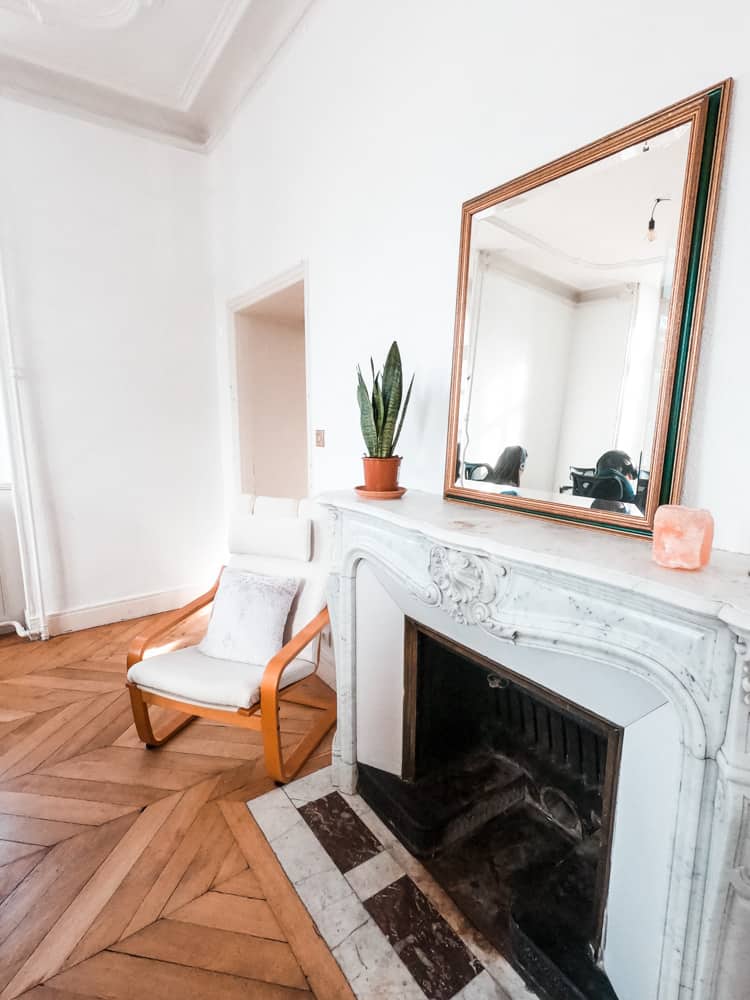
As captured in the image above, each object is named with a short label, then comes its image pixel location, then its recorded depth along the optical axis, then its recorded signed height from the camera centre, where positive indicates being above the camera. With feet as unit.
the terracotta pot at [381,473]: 4.99 -0.52
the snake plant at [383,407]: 4.90 +0.18
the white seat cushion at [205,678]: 5.54 -3.17
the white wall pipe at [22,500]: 8.63 -1.52
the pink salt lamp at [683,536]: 2.72 -0.63
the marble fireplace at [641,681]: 2.47 -1.62
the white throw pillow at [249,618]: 6.45 -2.76
